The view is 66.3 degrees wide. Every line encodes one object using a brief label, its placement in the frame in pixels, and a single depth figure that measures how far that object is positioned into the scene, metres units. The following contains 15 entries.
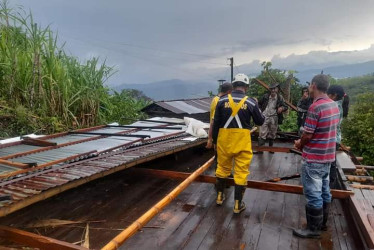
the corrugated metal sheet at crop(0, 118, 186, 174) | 3.47
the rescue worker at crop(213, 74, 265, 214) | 3.66
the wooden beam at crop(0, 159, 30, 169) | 2.94
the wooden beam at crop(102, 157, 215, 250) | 2.12
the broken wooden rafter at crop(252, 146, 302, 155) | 6.21
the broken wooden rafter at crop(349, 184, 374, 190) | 4.05
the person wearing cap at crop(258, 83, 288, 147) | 7.31
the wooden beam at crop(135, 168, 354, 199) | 3.73
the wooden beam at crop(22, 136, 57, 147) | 4.09
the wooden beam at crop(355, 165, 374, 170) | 5.58
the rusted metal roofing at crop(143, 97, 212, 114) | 8.06
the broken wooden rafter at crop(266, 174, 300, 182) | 4.97
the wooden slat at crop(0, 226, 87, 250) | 2.30
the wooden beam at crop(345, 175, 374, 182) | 4.69
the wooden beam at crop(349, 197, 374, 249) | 2.68
